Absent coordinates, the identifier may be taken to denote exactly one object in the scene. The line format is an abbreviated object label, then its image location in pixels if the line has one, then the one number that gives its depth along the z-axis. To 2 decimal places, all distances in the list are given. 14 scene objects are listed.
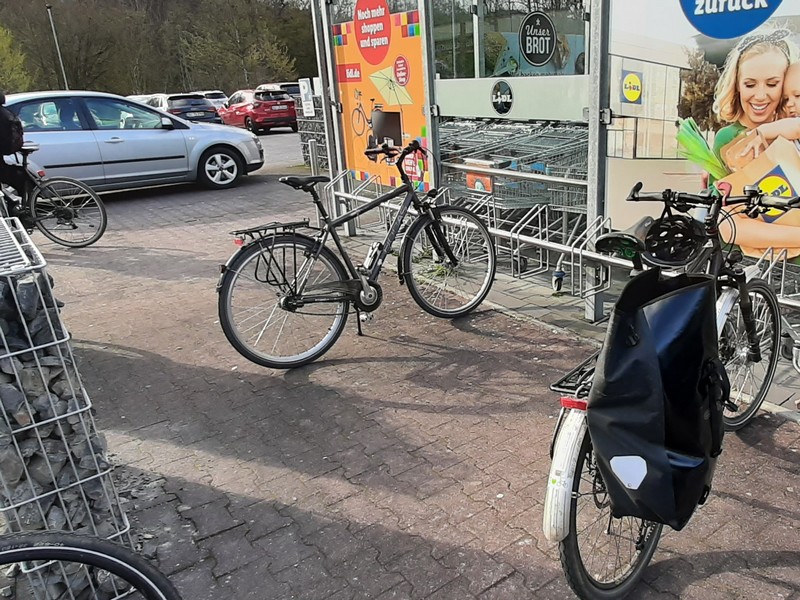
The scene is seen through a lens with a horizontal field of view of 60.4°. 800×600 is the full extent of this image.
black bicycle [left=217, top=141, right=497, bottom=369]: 4.07
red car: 23.41
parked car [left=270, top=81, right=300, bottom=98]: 24.52
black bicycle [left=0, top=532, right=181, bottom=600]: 1.69
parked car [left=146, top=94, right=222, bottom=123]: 21.69
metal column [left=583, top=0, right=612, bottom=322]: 4.10
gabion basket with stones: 2.24
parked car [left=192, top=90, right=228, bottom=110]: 27.11
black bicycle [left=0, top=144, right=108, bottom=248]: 7.21
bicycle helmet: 2.54
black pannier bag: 1.80
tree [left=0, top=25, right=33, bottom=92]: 29.58
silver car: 9.77
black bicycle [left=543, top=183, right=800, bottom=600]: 2.03
